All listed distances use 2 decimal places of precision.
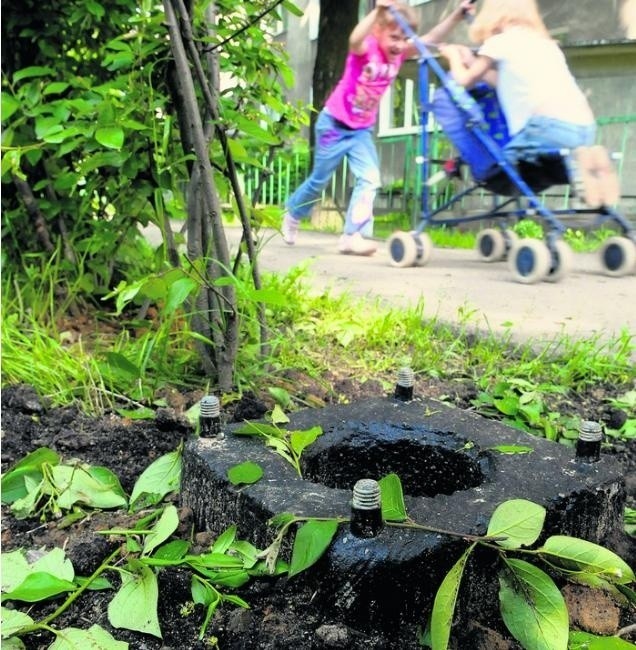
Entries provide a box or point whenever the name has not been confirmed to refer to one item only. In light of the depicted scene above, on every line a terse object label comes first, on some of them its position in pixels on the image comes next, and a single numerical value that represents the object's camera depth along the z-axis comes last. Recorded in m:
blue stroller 1.97
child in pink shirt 2.20
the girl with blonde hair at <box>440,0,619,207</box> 1.93
